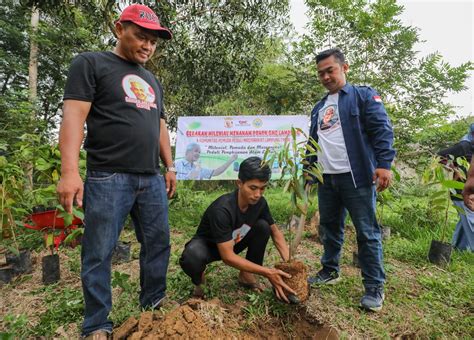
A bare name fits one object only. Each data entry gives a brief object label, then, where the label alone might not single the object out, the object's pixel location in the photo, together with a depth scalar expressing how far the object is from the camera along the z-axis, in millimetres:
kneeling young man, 1874
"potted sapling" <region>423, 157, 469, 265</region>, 2814
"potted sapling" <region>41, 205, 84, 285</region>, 2455
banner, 4312
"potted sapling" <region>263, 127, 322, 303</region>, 1801
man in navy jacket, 2016
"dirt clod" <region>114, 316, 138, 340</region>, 1472
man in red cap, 1510
